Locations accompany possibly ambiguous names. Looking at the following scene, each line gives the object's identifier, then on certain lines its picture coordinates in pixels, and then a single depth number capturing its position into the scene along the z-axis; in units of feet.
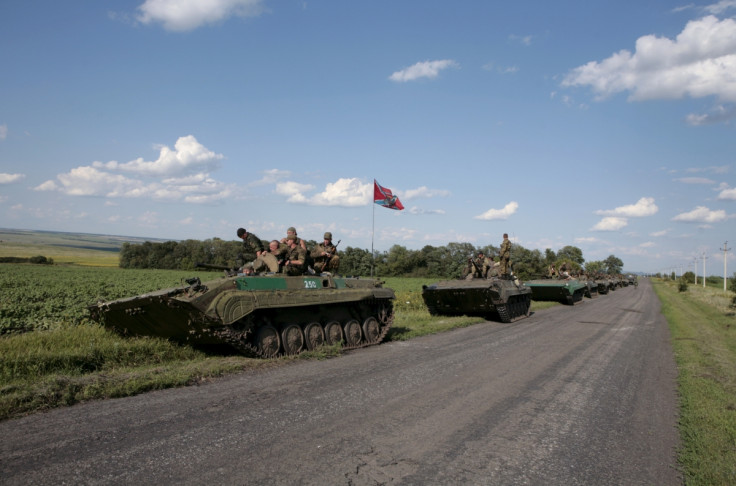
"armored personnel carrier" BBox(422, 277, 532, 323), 55.01
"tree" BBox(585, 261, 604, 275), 442.13
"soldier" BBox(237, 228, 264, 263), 35.91
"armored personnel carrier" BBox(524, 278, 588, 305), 84.84
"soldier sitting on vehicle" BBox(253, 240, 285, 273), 34.73
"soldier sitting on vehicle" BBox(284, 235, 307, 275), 34.19
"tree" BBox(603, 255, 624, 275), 494.42
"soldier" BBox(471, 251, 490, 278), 61.77
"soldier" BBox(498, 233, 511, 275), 64.69
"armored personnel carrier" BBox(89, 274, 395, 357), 27.25
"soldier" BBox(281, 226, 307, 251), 35.64
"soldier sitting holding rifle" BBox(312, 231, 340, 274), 39.22
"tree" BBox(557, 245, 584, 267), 346.74
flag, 58.95
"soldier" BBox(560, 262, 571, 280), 93.11
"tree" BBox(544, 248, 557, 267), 254.49
